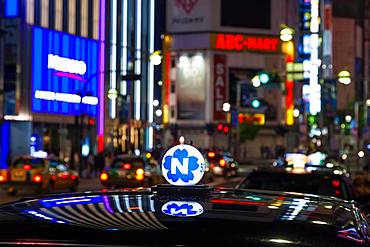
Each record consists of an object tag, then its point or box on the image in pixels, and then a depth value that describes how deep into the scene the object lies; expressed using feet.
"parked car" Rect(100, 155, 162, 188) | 88.74
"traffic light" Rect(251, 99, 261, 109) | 151.43
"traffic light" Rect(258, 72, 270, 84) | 131.85
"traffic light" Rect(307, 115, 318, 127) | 235.44
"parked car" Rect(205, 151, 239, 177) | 136.87
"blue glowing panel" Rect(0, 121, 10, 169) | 152.46
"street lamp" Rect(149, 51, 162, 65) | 110.10
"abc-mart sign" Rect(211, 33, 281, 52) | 265.13
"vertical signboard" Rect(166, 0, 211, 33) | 263.49
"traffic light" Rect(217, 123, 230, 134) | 184.14
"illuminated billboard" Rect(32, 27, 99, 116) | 158.13
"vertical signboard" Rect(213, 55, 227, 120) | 262.06
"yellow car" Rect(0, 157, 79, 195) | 81.25
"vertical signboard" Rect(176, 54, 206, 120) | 262.88
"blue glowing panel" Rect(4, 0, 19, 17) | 151.74
